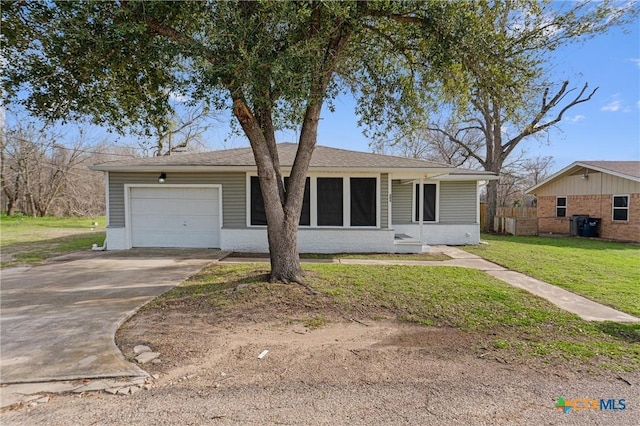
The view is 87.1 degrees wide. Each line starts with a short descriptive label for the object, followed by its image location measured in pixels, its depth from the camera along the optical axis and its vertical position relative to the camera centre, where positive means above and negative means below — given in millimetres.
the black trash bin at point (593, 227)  16047 -757
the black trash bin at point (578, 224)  16391 -636
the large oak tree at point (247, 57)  4672 +2374
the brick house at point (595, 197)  14710 +680
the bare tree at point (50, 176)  26906 +2949
